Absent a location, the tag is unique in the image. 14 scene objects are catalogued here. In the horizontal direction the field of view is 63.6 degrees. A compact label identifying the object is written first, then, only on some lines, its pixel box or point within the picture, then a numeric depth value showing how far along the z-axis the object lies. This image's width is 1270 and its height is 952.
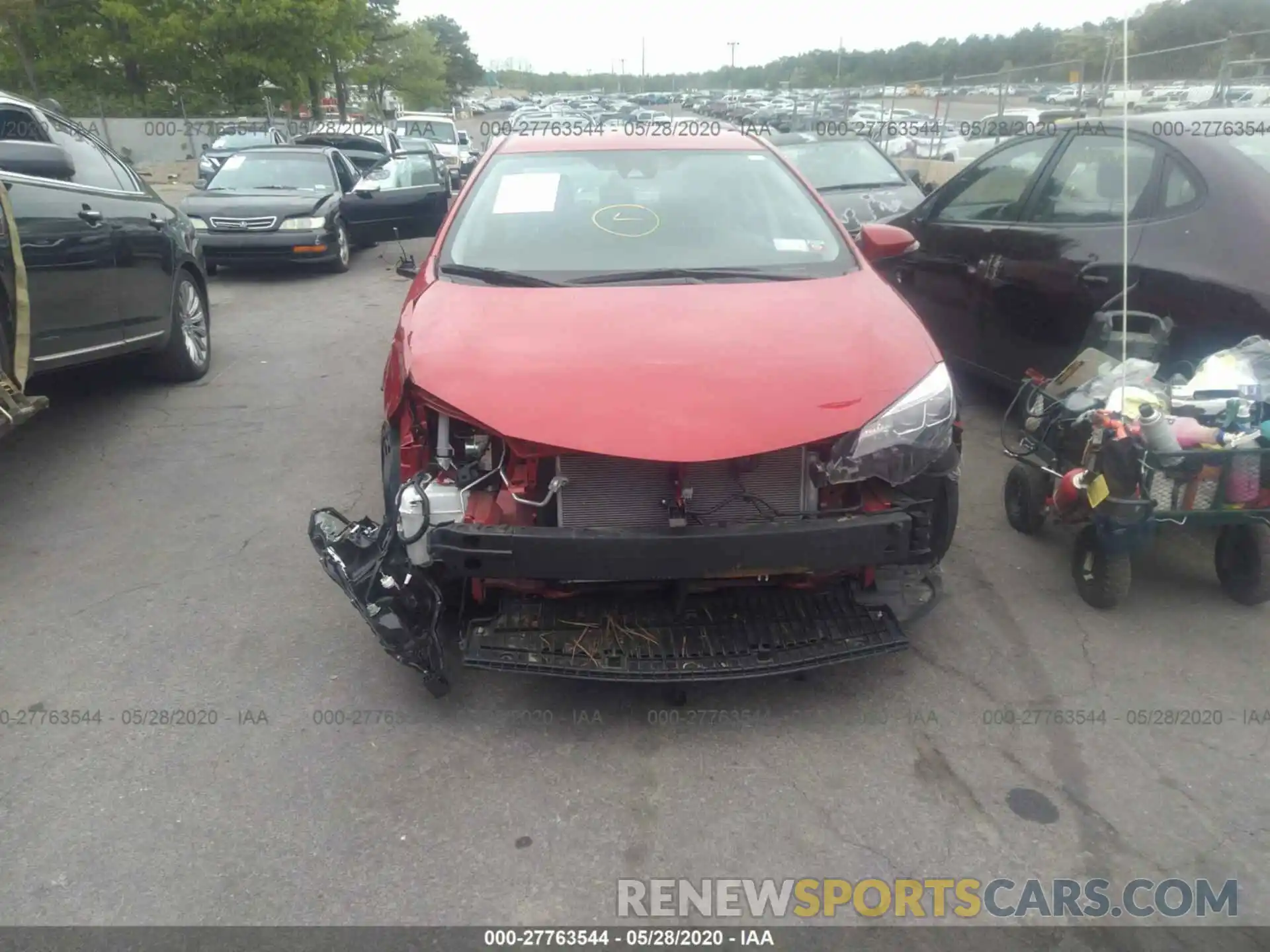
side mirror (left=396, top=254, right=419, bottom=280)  4.94
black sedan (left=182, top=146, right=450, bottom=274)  11.12
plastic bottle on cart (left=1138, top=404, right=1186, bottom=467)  3.68
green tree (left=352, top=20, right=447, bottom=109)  51.72
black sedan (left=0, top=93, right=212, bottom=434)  4.59
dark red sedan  4.40
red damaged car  2.96
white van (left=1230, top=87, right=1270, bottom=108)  12.06
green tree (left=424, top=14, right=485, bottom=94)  78.81
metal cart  3.67
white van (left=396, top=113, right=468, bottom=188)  27.33
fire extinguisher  3.84
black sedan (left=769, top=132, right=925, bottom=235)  9.56
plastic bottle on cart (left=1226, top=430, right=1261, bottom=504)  3.70
